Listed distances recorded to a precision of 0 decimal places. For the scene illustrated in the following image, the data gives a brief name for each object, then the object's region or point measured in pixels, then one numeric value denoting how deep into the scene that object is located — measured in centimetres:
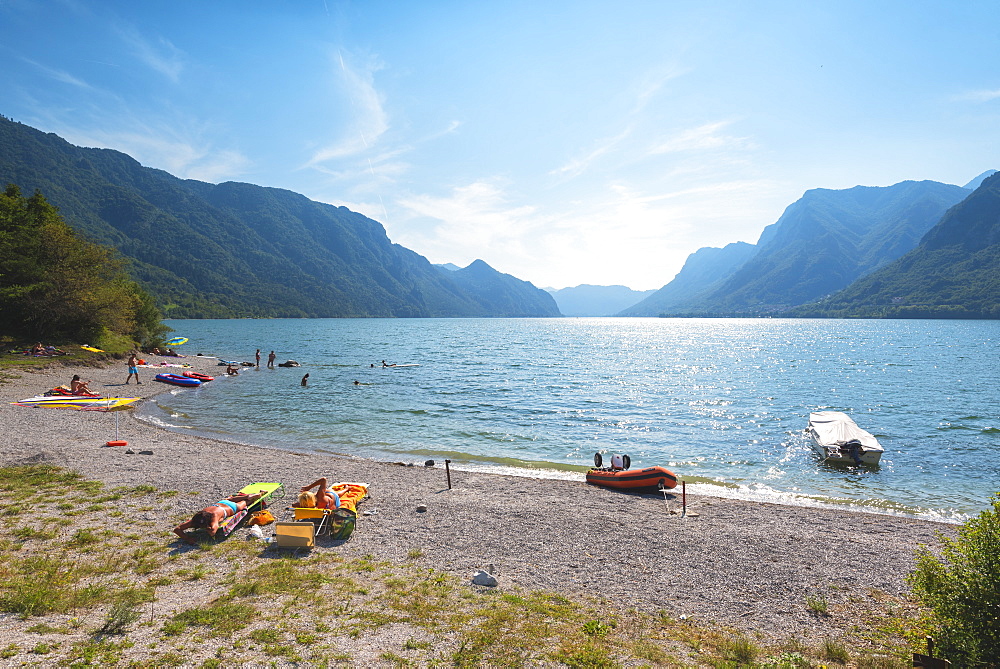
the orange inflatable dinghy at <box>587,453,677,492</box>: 1886
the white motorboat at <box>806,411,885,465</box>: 2277
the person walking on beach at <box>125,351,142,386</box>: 3903
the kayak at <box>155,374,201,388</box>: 4275
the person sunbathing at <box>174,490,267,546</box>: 1124
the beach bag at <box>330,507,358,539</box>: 1250
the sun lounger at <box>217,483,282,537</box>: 1193
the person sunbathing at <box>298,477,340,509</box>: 1311
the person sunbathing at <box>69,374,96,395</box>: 2851
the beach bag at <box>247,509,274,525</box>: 1307
